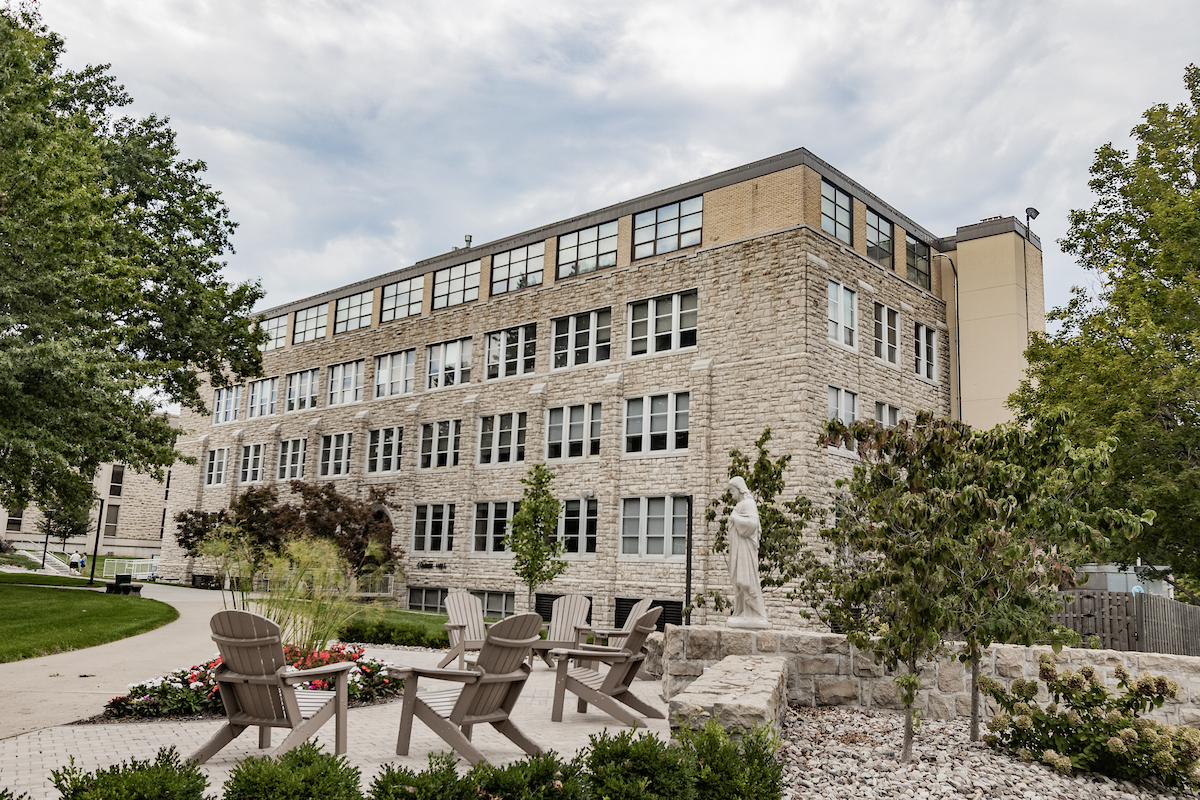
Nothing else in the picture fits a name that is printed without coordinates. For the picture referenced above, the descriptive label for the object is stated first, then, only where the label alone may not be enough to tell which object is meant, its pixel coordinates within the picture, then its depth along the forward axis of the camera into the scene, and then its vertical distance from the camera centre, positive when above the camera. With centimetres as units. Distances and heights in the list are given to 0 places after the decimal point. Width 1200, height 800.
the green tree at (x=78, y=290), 1476 +440
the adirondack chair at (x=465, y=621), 1163 -125
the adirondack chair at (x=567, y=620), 1291 -124
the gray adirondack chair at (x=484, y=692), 611 -113
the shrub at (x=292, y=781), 405 -117
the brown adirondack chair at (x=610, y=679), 779 -131
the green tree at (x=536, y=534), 2081 -3
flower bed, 776 -153
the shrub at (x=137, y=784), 374 -113
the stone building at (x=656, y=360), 2294 +521
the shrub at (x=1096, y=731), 650 -134
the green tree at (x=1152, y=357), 1545 +358
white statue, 1002 -23
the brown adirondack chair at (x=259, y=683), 584 -104
